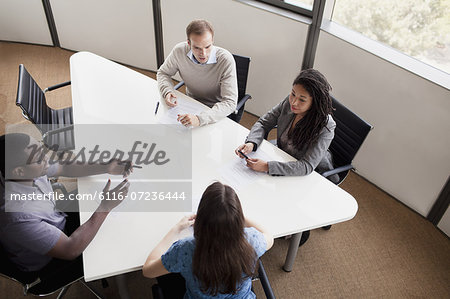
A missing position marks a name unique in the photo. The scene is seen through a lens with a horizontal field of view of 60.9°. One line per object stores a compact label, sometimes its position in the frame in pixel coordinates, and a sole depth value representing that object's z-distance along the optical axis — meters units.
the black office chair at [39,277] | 1.71
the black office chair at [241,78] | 2.92
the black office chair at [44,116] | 2.41
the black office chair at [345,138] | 2.33
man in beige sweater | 2.41
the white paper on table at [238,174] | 2.07
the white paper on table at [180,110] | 2.44
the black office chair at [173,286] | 1.74
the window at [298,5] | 3.10
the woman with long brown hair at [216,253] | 1.36
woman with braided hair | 2.11
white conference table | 1.74
